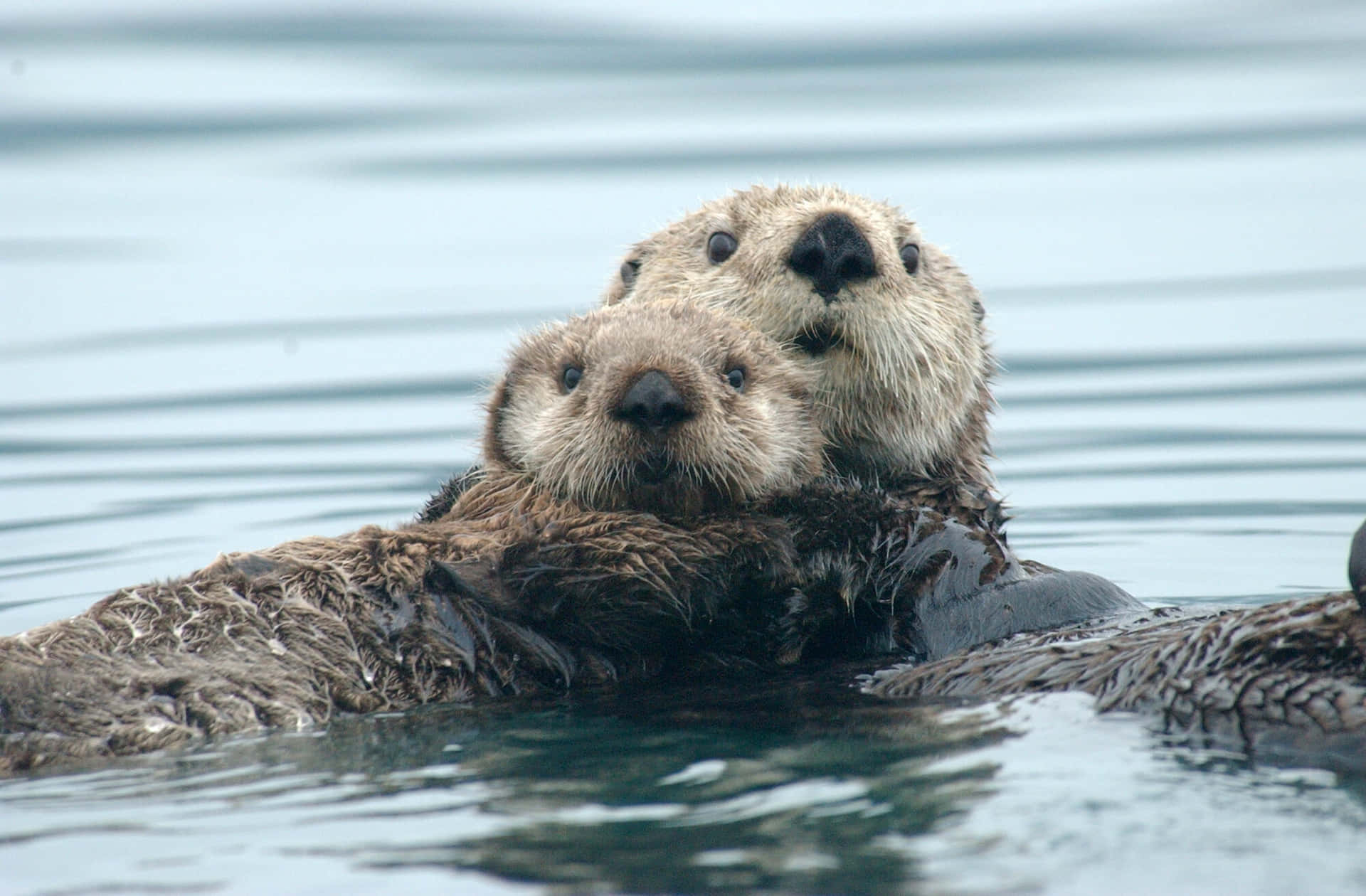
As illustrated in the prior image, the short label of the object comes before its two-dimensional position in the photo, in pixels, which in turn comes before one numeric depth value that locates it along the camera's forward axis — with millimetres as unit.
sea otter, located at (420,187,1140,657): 9695
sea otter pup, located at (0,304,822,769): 8164
